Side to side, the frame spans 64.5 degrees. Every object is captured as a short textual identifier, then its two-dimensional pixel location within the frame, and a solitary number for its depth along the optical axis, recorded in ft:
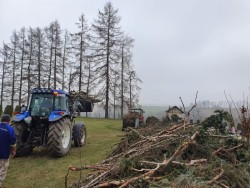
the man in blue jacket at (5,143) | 13.75
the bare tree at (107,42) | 76.39
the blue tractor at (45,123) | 20.04
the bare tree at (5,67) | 89.67
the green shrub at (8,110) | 61.90
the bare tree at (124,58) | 81.11
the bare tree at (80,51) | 81.18
